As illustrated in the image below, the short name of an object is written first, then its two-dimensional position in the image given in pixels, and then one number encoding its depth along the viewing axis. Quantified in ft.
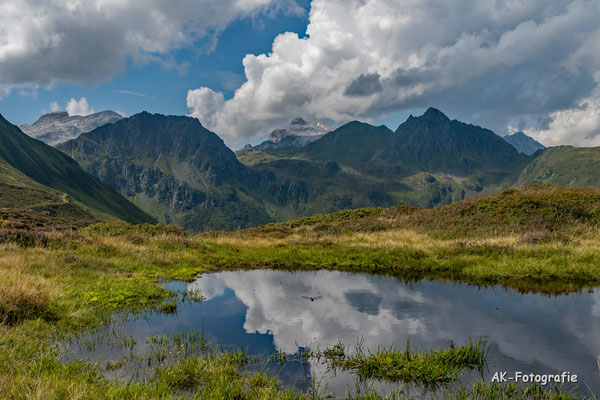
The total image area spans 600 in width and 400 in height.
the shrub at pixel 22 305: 32.89
